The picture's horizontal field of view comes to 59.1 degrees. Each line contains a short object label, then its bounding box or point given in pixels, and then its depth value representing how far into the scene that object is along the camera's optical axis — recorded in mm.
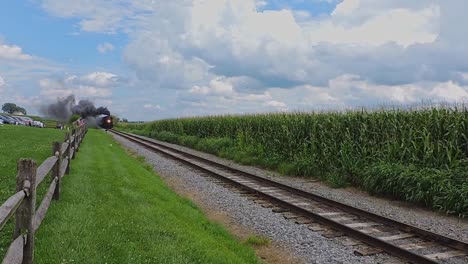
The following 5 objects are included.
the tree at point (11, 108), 142875
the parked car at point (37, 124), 63262
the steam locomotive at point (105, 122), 75250
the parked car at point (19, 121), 59575
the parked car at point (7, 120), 58256
